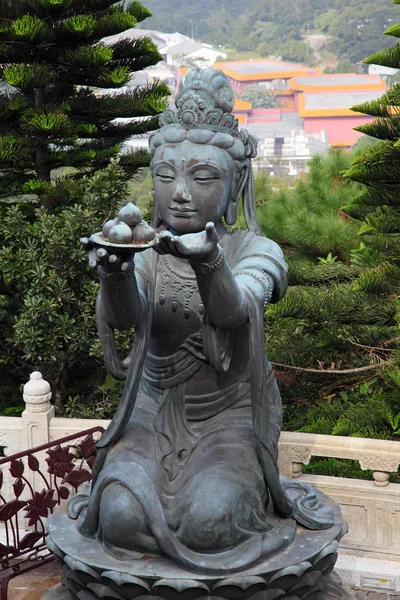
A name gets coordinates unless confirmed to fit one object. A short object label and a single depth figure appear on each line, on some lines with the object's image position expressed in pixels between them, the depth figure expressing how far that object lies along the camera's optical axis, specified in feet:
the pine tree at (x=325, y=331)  22.15
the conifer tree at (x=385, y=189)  21.17
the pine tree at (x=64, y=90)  23.99
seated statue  11.23
